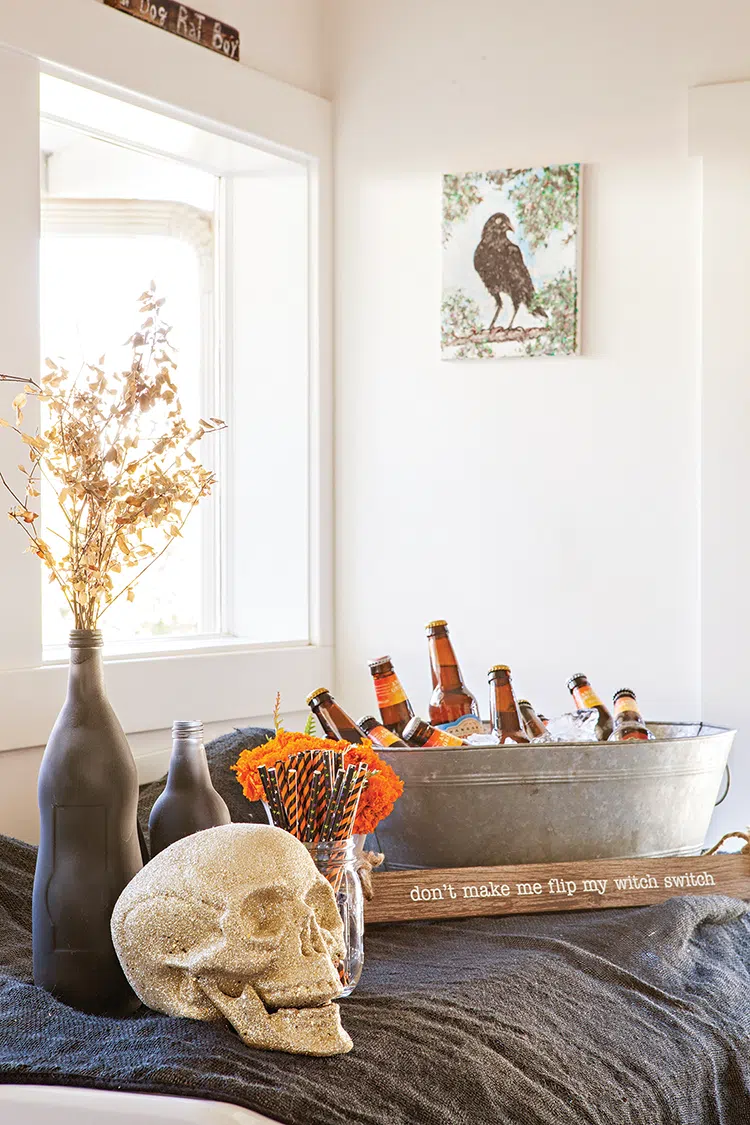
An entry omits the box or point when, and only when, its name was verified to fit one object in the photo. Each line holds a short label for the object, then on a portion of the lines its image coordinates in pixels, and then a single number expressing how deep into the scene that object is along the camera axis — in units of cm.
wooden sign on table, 132
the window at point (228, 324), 171
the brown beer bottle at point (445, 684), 167
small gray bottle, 110
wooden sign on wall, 189
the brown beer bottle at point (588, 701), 169
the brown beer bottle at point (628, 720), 159
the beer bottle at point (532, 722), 164
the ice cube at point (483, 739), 153
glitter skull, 89
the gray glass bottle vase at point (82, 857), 100
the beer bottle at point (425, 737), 150
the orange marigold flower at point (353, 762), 112
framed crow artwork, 206
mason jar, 105
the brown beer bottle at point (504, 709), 156
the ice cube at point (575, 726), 165
